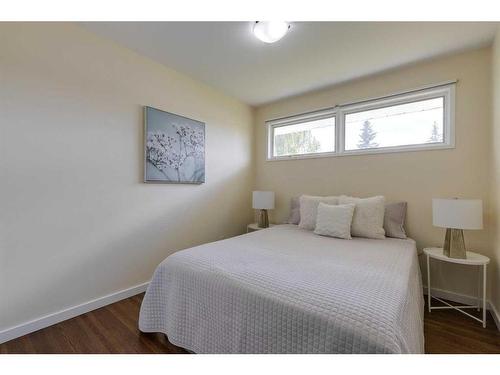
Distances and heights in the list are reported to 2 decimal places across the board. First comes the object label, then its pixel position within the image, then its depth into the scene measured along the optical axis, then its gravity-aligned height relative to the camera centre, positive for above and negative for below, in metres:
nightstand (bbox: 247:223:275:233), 3.07 -0.60
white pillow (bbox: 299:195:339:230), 2.49 -0.28
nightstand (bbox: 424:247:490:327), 1.70 -0.59
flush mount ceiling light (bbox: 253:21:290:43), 1.65 +1.18
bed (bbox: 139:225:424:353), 0.88 -0.55
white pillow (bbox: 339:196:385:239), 2.16 -0.33
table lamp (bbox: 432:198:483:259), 1.71 -0.26
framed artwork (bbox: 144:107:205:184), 2.24 +0.39
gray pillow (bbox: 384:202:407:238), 2.22 -0.35
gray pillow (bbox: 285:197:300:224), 2.83 -0.35
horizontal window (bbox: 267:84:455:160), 2.25 +0.70
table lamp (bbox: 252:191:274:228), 3.03 -0.26
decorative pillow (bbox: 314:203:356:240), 2.16 -0.36
